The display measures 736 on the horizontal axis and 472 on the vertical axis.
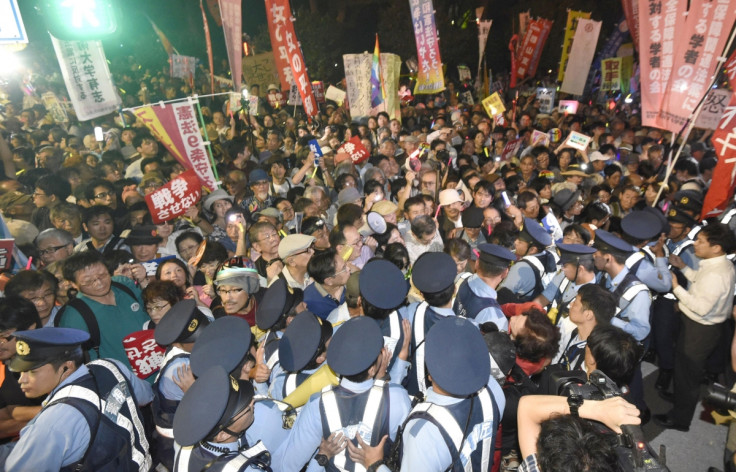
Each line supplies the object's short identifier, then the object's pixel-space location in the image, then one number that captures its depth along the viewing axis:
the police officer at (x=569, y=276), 3.88
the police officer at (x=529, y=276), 4.20
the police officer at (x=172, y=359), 2.86
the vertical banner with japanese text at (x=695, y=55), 5.50
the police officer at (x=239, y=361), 2.42
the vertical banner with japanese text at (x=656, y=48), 5.91
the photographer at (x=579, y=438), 1.65
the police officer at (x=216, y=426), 1.94
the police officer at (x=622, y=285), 3.58
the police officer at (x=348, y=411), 2.24
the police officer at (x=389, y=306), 3.01
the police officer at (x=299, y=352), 2.65
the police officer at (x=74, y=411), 2.23
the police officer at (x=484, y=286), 3.55
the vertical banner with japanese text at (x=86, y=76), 6.77
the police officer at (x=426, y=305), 3.10
